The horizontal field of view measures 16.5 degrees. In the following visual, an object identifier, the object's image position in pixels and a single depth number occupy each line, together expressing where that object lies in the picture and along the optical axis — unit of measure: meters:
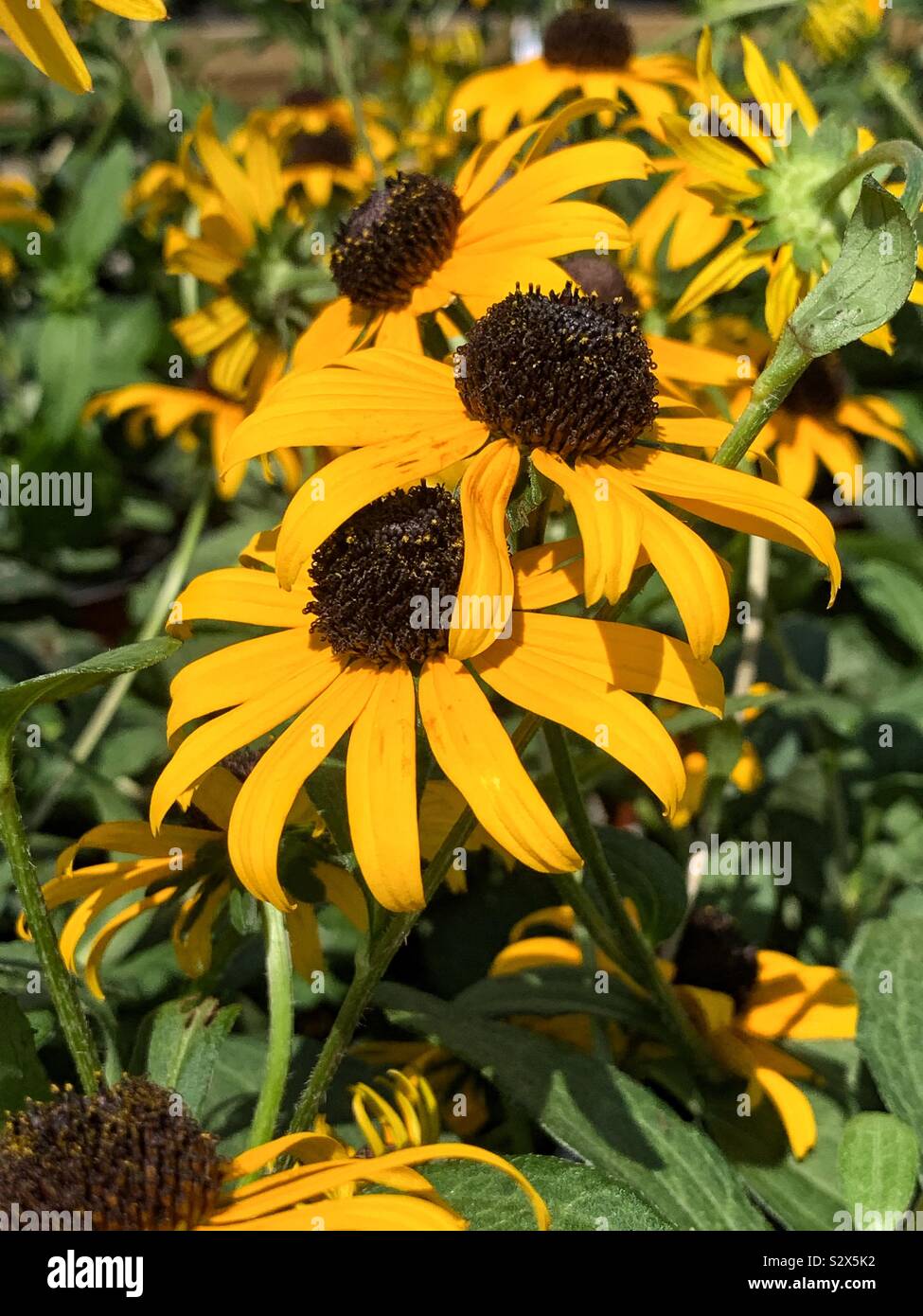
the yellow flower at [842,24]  0.49
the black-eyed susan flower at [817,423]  0.40
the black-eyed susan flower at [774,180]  0.33
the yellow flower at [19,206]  0.44
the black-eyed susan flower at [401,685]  0.29
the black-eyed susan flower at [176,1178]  0.28
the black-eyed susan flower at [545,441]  0.29
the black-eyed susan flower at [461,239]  0.33
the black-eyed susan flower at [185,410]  0.47
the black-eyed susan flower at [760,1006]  0.34
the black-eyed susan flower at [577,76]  0.42
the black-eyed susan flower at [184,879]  0.33
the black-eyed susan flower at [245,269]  0.40
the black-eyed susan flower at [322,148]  0.48
